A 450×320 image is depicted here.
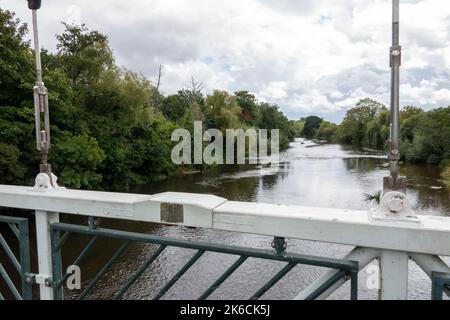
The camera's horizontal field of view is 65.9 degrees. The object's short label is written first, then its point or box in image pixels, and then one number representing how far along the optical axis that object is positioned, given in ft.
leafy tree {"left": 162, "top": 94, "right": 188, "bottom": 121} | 111.96
